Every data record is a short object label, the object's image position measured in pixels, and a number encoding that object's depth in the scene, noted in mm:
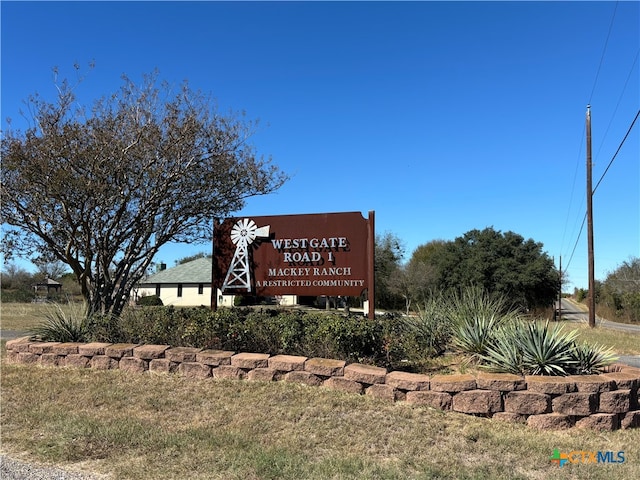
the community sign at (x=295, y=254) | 8273
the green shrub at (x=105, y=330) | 7895
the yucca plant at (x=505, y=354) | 5621
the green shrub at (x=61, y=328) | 8164
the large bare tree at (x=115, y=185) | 8305
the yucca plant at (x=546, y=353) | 5547
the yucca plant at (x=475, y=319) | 6664
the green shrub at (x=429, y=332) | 7109
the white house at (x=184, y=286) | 43469
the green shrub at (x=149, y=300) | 37603
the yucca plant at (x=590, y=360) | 5723
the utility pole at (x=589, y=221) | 20281
